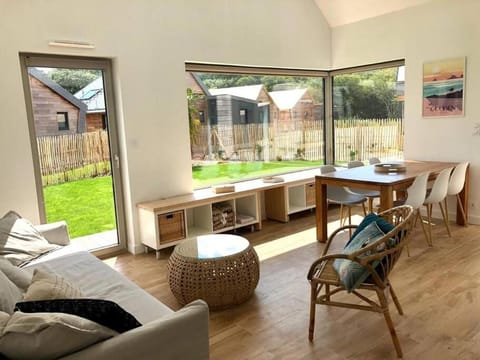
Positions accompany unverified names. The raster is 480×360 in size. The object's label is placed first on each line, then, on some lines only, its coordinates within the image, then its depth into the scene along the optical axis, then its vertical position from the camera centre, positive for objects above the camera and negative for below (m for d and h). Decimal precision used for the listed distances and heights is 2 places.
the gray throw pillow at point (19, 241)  3.07 -0.80
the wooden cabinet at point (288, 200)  5.36 -1.03
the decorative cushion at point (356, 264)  2.43 -0.86
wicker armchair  2.34 -0.88
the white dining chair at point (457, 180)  4.53 -0.72
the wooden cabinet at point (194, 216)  4.23 -0.99
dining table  3.87 -0.60
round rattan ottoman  2.97 -1.06
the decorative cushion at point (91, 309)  1.59 -0.67
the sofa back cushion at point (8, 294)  1.91 -0.76
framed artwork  4.88 +0.30
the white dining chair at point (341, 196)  4.70 -0.88
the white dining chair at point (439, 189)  4.29 -0.77
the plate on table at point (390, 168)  4.46 -0.56
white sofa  1.55 -0.84
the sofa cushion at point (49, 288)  1.78 -0.68
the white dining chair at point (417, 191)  3.98 -0.73
